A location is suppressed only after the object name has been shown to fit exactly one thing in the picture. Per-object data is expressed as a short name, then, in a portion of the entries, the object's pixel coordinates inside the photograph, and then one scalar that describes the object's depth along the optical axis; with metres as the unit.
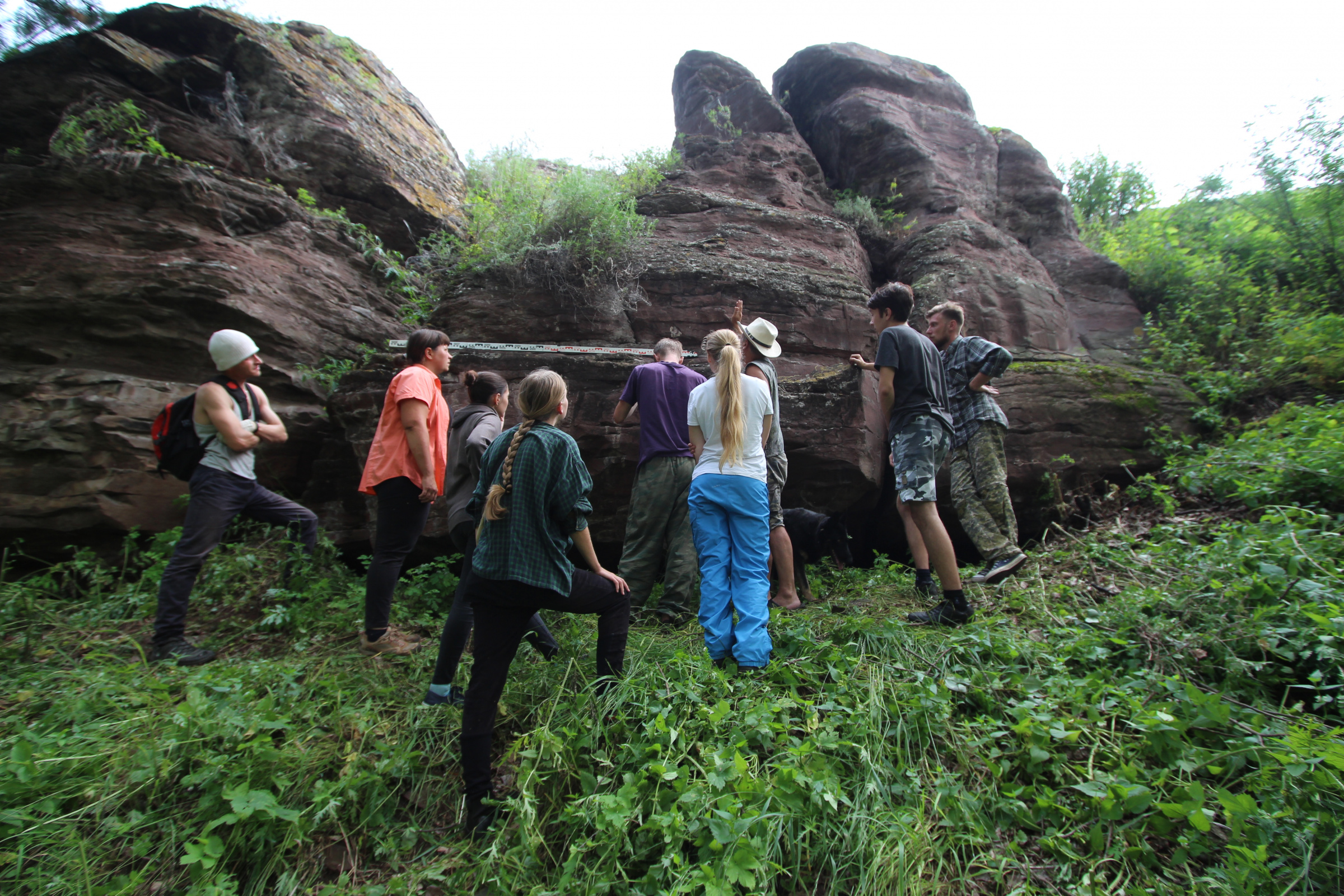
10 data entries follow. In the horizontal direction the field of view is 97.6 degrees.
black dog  5.09
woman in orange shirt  3.66
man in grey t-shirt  4.12
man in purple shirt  4.36
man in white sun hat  4.59
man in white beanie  3.59
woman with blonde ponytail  3.31
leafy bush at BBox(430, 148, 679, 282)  6.64
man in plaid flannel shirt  4.59
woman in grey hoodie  3.18
